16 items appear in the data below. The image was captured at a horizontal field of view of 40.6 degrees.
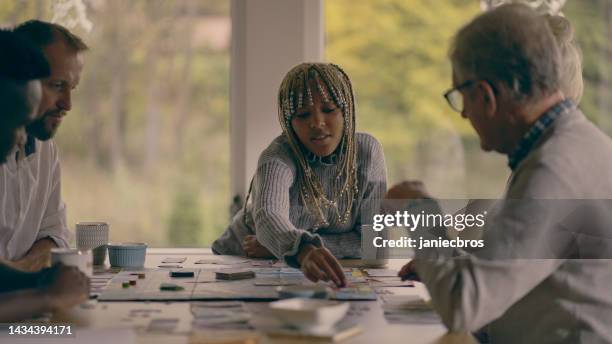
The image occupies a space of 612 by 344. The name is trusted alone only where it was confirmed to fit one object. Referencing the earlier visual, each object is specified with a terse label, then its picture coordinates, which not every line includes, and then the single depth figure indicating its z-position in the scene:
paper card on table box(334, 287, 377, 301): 1.86
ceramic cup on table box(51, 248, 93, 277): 1.81
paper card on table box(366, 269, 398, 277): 2.24
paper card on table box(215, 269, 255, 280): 2.12
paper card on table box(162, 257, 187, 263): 2.50
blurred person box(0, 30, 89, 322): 1.63
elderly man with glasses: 1.57
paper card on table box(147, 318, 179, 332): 1.58
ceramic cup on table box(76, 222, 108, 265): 2.44
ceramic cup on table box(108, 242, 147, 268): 2.36
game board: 1.87
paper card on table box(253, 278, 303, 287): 2.05
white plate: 1.51
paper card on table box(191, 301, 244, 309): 1.78
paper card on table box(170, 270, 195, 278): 2.16
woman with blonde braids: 2.60
